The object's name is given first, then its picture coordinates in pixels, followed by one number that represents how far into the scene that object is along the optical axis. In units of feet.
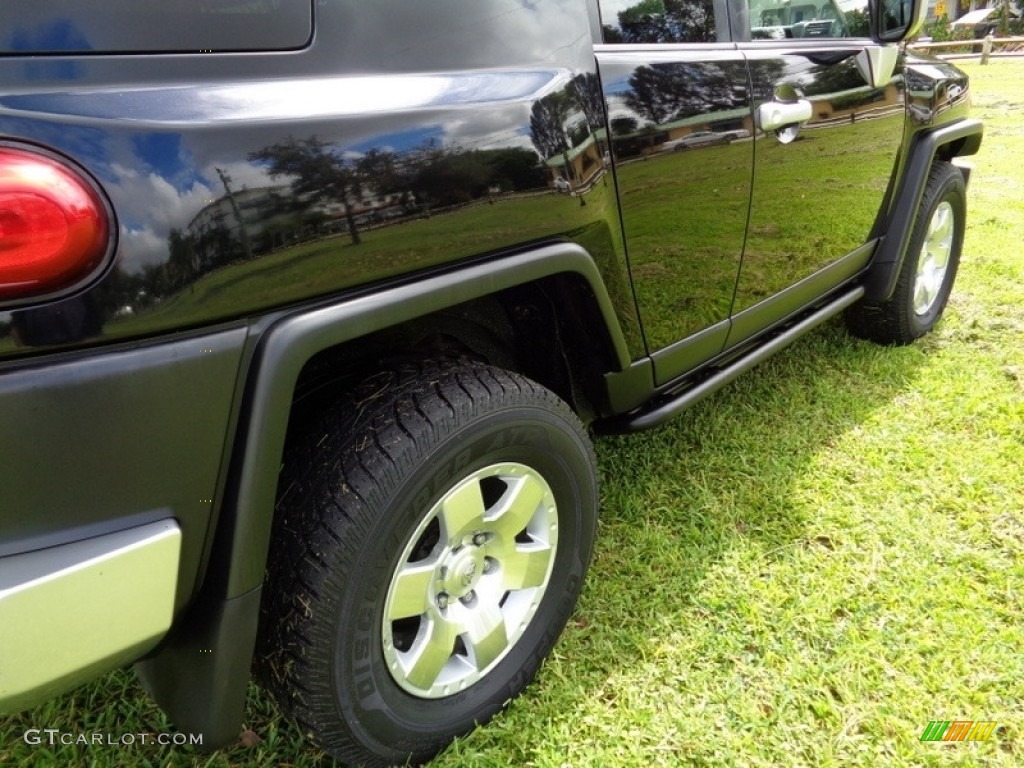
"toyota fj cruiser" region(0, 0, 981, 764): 3.16
